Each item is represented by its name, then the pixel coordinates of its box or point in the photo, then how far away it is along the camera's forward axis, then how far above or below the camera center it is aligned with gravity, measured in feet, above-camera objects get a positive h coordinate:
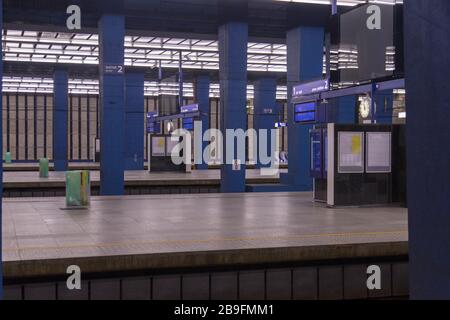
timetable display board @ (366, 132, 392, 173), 37.76 +0.09
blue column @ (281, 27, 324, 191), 61.46 +8.27
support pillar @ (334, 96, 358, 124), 65.10 +4.71
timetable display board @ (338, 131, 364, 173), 36.99 +0.09
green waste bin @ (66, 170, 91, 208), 35.81 -2.34
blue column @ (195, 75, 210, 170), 107.62 +11.25
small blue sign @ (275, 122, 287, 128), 122.21 +6.00
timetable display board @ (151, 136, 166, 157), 84.84 +0.94
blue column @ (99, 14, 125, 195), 57.77 +4.89
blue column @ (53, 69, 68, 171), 101.14 +6.81
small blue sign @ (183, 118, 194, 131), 84.14 +4.26
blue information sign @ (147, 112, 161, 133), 100.17 +5.06
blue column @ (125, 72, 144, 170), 103.76 +5.99
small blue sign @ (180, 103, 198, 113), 81.16 +6.27
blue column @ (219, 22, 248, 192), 61.26 +7.05
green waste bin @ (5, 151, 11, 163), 129.49 -0.81
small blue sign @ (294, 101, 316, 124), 47.26 +3.35
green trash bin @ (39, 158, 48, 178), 69.26 -1.65
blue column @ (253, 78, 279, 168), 104.45 +8.65
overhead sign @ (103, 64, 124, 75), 57.50 +8.12
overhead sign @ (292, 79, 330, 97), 44.96 +5.17
